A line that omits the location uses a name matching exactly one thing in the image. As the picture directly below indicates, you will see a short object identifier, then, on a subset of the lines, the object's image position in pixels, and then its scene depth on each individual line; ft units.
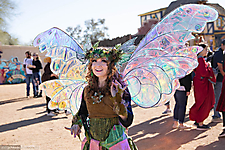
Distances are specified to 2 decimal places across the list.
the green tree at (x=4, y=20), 65.87
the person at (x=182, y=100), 16.84
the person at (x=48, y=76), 22.88
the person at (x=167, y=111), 22.35
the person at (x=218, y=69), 17.11
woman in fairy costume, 7.75
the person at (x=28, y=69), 34.07
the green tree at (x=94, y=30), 131.75
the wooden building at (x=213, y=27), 103.83
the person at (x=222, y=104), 14.69
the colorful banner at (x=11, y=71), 58.29
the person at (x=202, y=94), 16.90
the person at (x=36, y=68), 33.54
